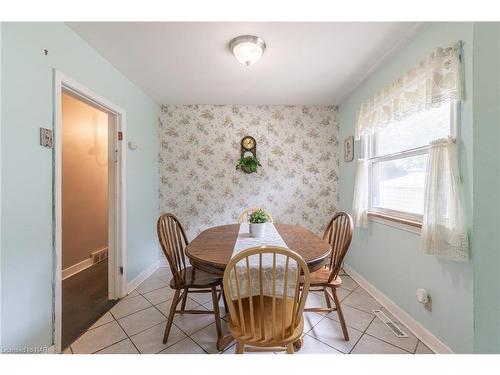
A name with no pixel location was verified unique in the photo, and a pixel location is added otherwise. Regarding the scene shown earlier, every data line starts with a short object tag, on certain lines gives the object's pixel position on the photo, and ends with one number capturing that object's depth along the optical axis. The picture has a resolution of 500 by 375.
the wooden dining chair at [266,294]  0.99
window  1.50
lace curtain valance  1.27
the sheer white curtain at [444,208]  1.22
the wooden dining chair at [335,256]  1.53
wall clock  3.01
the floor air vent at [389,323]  1.61
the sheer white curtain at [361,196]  2.27
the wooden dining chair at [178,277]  1.51
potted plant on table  1.71
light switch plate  1.30
